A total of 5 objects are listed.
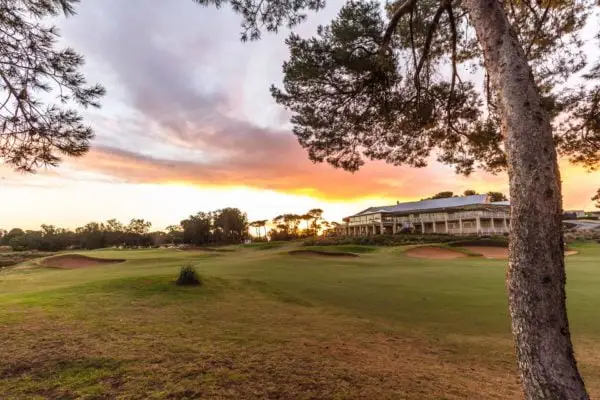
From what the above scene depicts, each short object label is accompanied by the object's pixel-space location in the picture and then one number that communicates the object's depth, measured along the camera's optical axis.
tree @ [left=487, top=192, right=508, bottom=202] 71.50
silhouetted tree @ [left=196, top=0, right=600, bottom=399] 2.75
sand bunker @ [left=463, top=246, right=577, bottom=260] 26.25
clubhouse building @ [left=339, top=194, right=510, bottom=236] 46.66
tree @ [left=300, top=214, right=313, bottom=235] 83.69
